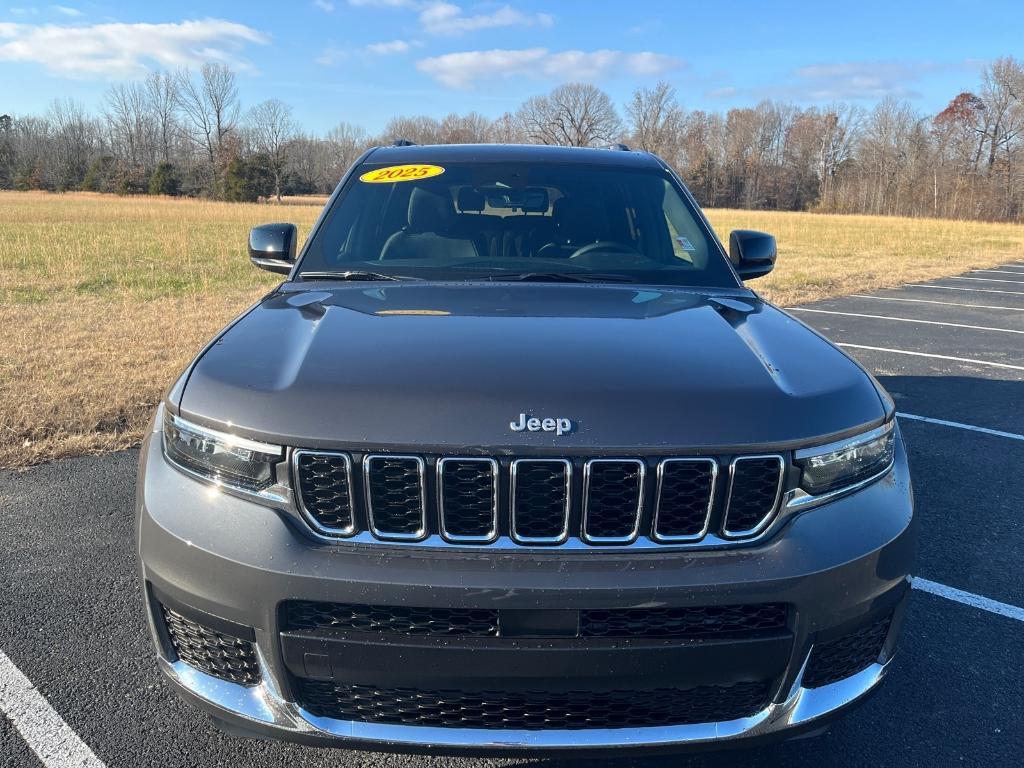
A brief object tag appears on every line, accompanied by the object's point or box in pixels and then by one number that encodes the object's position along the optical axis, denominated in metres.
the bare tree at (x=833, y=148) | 90.12
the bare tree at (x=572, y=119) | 98.00
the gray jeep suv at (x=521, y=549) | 1.70
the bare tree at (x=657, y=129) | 93.50
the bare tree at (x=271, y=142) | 75.38
